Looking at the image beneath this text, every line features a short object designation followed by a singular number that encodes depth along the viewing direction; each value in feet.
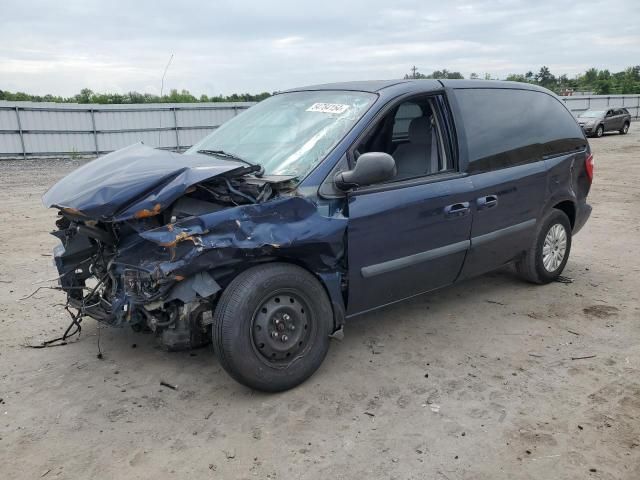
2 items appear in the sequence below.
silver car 83.56
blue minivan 9.87
